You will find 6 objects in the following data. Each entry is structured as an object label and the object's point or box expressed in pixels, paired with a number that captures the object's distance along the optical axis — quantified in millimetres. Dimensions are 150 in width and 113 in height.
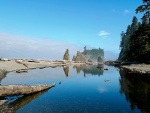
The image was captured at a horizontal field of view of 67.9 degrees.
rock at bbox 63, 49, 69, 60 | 70766
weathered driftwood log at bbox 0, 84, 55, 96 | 12754
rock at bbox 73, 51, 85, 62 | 83058
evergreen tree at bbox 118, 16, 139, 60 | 71993
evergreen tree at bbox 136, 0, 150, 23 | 37428
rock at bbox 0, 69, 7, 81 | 23164
